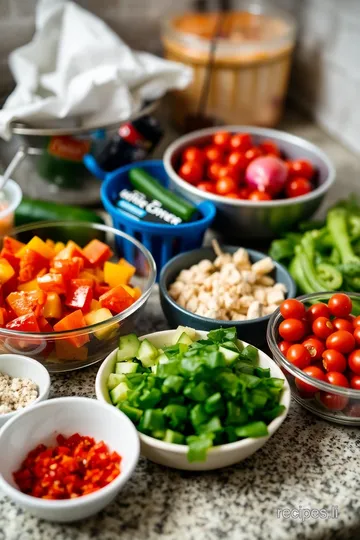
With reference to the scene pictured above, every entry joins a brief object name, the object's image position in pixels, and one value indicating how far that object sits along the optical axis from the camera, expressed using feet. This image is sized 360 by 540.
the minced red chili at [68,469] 2.68
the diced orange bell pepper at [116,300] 3.56
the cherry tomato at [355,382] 3.16
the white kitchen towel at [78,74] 4.66
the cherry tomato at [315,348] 3.31
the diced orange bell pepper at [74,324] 3.34
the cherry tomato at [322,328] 3.38
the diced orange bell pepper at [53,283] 3.52
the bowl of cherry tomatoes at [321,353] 3.16
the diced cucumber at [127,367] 3.14
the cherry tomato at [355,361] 3.20
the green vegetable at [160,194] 4.26
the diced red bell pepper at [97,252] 3.97
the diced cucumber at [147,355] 3.21
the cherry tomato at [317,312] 3.50
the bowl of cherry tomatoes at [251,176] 4.44
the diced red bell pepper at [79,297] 3.50
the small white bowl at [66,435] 2.52
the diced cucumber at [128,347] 3.24
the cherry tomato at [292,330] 3.37
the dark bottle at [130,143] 4.86
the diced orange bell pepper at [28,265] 3.70
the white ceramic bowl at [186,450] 2.77
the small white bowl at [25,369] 3.18
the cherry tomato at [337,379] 3.16
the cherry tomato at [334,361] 3.22
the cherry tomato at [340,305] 3.48
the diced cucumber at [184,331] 3.35
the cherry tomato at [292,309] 3.43
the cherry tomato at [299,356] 3.24
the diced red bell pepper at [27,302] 3.39
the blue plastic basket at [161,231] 4.14
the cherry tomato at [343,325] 3.40
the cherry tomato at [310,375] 3.17
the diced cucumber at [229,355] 2.99
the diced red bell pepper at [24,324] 3.31
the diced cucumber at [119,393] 3.02
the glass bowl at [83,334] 3.26
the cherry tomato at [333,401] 3.12
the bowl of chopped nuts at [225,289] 3.61
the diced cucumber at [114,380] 3.08
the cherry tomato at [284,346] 3.38
